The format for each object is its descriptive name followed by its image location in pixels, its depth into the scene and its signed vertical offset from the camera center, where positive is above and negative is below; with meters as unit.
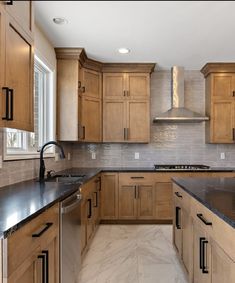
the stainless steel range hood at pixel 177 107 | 3.45 +0.64
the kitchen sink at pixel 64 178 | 2.17 -0.32
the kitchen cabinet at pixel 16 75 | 1.12 +0.39
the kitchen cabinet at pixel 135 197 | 3.26 -0.73
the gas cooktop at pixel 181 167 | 3.29 -0.31
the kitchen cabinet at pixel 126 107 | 3.48 +0.62
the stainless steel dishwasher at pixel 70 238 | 1.40 -0.64
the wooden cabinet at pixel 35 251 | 0.79 -0.45
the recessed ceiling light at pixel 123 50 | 2.79 +1.23
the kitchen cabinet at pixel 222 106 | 3.46 +0.64
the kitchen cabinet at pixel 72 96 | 2.96 +0.70
